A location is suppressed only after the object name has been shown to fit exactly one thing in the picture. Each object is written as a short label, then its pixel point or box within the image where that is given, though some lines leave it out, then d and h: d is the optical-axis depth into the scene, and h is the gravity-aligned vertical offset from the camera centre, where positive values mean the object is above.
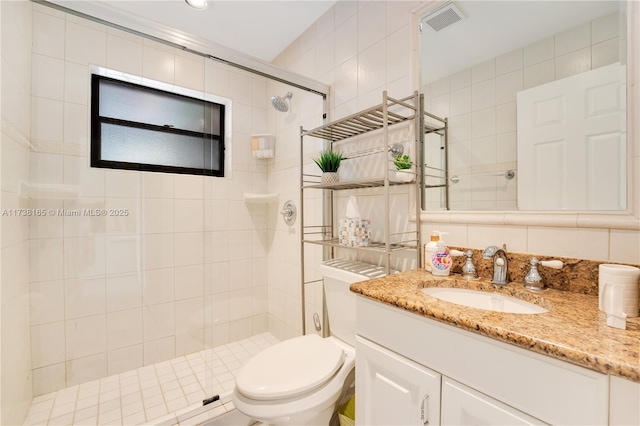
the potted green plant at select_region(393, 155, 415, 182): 1.23 +0.19
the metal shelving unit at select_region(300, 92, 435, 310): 1.21 +0.38
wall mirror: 0.83 +0.38
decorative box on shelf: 1.38 -0.10
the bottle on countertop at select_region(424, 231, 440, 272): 1.10 -0.15
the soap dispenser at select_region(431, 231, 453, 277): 1.06 -0.19
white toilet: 0.98 -0.63
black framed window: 1.64 +0.54
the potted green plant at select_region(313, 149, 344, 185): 1.51 +0.25
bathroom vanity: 0.50 -0.33
